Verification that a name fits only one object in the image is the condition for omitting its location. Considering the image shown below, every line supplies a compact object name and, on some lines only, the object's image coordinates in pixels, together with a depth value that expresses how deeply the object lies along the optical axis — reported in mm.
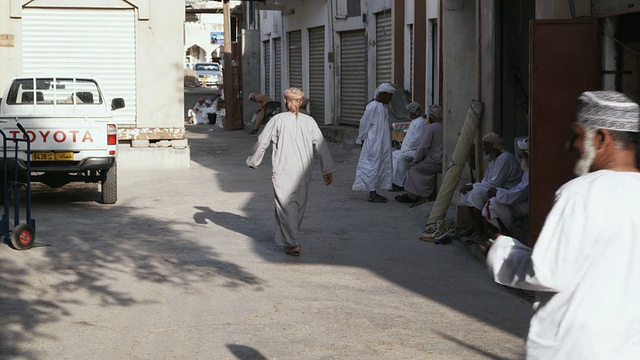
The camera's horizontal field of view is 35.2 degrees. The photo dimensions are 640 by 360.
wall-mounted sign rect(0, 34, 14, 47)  17922
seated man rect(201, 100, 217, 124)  34062
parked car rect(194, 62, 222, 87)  54844
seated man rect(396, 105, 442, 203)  13227
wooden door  8055
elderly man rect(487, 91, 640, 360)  3016
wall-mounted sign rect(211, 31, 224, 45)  66125
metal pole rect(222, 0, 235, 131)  30047
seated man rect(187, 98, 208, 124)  34688
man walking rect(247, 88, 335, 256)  9797
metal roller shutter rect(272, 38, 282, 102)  30672
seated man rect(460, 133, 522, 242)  9727
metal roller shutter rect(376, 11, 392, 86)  20781
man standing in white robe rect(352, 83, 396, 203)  13805
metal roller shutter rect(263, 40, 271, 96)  32438
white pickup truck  12375
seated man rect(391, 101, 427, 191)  14180
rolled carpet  10797
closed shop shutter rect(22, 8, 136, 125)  18203
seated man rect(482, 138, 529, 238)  9109
